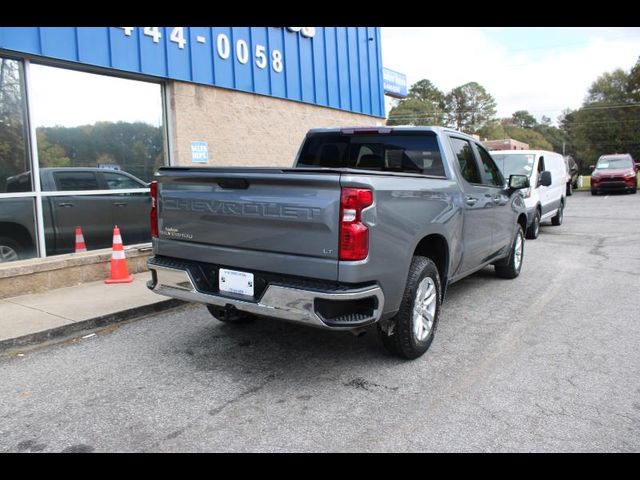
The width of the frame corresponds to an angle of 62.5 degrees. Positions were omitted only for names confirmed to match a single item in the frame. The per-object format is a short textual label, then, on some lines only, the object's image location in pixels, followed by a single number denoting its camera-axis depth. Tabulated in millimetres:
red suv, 23812
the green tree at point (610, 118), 45469
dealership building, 6570
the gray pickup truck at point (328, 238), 3404
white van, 10805
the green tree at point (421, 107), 77125
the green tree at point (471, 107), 97188
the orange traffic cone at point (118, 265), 6844
